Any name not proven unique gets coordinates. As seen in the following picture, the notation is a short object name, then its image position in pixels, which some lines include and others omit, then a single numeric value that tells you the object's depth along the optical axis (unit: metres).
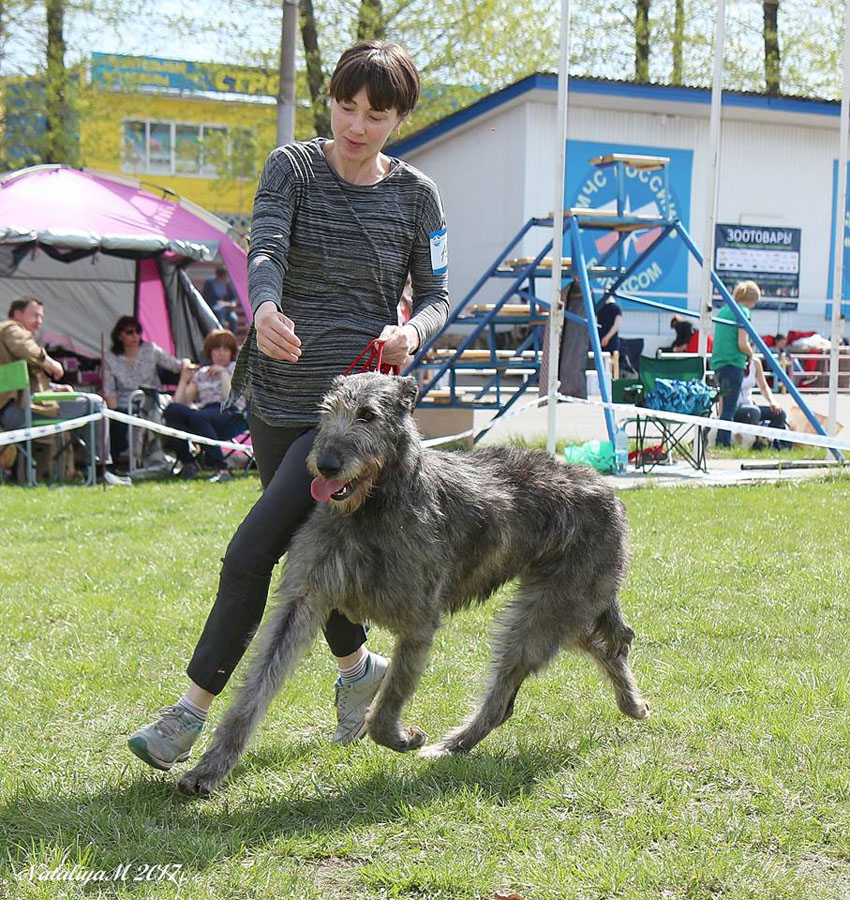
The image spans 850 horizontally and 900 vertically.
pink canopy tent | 12.46
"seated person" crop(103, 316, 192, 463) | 11.23
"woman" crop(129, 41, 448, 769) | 3.14
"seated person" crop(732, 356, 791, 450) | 12.10
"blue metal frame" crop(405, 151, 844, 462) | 10.95
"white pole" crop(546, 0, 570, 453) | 9.30
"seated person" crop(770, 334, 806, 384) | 17.98
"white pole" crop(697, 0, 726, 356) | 11.80
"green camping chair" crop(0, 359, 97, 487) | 9.69
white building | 18.95
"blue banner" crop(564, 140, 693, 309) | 19.14
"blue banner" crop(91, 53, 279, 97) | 24.25
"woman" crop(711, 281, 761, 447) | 11.80
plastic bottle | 10.27
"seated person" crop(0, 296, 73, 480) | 9.89
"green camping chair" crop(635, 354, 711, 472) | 10.57
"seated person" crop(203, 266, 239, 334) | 15.67
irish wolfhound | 2.96
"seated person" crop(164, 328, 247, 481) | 10.66
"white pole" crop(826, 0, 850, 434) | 10.82
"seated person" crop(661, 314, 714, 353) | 18.69
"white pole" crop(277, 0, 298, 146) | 11.76
